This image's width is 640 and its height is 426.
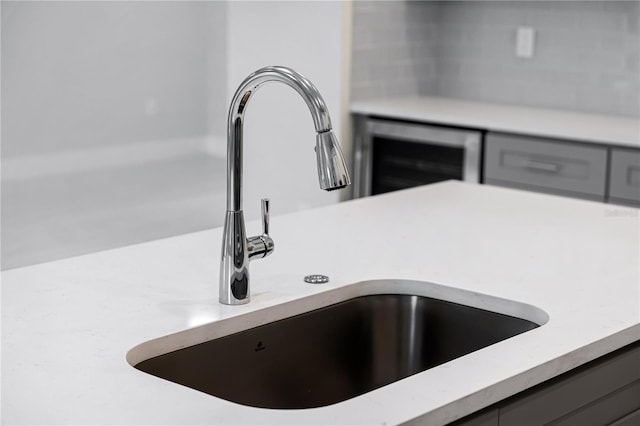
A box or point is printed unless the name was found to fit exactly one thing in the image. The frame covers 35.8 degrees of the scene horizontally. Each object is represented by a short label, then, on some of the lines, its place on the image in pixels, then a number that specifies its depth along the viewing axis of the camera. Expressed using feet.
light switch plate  14.34
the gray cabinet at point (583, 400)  4.61
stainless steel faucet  4.93
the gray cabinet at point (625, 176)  11.22
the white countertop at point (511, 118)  11.75
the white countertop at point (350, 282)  4.15
